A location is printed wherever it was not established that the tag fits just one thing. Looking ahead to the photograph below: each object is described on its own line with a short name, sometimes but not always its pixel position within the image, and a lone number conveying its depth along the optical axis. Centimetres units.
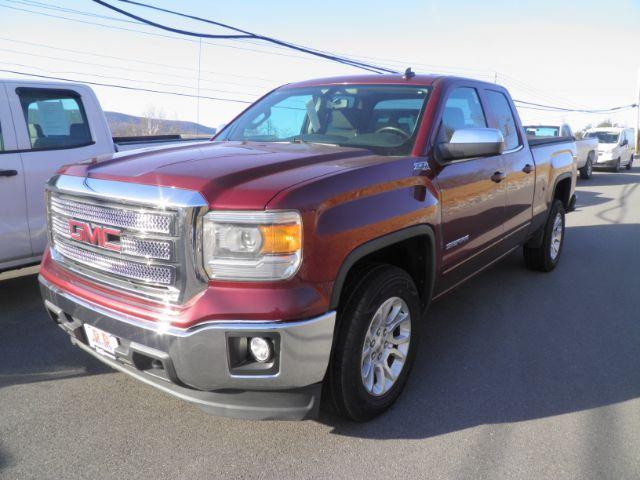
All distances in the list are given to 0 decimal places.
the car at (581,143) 1595
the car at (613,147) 2058
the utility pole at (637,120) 4156
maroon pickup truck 227
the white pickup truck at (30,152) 445
